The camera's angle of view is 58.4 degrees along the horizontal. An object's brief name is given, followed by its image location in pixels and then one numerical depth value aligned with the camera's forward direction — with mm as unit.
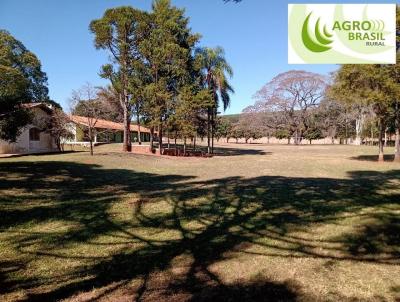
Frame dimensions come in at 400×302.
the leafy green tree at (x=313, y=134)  79725
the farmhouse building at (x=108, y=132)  49962
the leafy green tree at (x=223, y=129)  104212
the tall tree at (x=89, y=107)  32444
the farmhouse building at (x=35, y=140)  32638
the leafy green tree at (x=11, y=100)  16844
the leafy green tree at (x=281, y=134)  82675
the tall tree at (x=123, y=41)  34094
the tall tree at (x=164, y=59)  33469
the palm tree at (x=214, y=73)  37562
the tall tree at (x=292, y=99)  68812
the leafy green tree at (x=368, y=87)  24625
